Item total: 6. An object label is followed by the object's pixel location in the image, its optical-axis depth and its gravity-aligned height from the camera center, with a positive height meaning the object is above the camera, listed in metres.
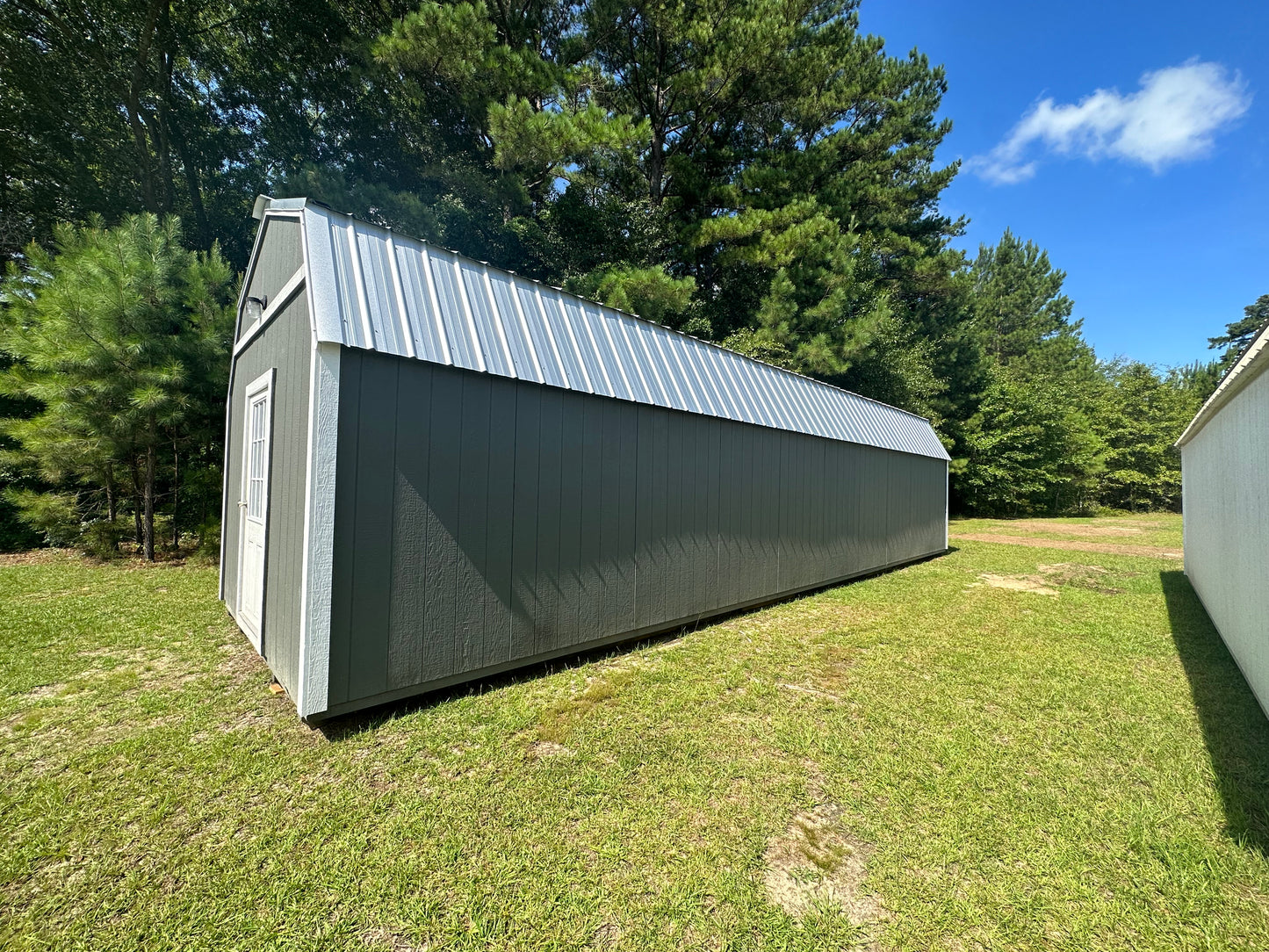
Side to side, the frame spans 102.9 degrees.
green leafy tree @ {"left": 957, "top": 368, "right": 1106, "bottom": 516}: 17.55 +1.63
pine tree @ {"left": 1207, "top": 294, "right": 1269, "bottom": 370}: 35.50 +12.35
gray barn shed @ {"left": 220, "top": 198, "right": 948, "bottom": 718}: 2.65 +0.11
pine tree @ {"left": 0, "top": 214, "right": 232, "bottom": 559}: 6.19 +1.54
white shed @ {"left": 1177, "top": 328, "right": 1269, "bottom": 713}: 3.05 -0.07
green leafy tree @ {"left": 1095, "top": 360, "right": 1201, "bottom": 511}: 20.42 +2.52
